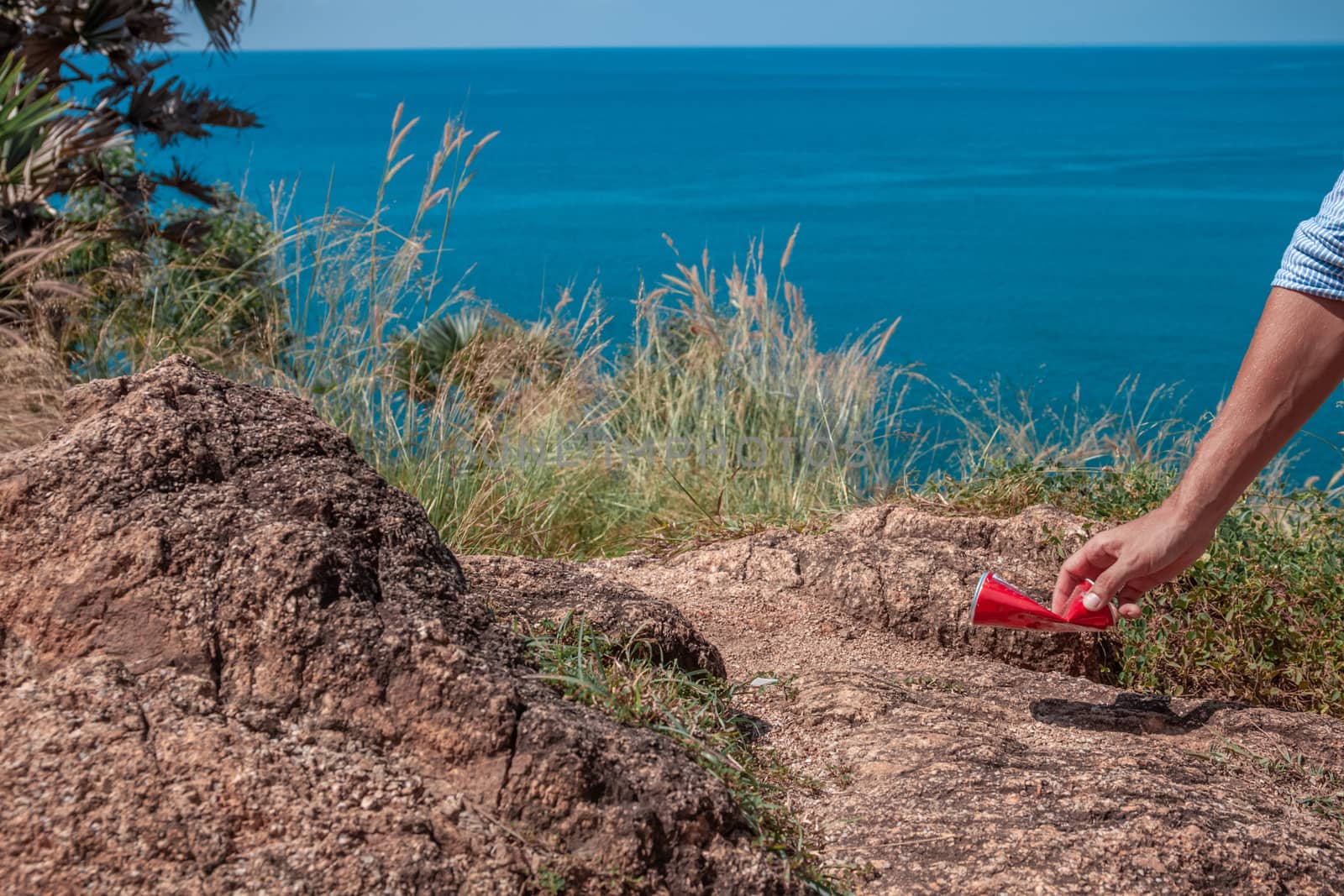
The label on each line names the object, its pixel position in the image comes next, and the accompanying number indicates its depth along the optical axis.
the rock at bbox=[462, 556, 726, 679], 2.07
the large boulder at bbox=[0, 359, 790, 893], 1.35
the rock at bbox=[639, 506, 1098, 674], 2.83
